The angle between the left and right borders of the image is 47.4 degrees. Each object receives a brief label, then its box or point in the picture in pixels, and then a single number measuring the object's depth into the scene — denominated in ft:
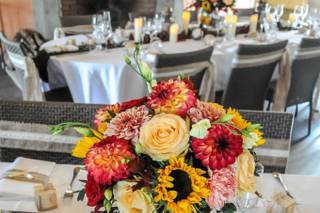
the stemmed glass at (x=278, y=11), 11.57
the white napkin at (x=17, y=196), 2.89
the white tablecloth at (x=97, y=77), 6.72
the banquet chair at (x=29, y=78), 6.88
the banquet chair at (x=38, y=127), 3.94
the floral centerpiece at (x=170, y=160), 1.86
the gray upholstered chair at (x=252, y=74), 7.03
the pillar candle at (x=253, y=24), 9.91
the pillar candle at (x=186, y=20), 9.62
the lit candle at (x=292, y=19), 11.83
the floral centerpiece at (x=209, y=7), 9.85
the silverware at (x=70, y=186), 3.13
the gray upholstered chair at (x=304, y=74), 7.85
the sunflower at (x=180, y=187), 1.84
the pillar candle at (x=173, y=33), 8.77
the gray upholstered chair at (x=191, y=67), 5.98
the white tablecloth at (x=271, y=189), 2.99
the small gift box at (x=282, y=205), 2.84
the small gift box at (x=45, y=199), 2.89
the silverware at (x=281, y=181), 3.23
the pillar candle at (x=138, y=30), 8.37
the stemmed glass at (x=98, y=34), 7.80
